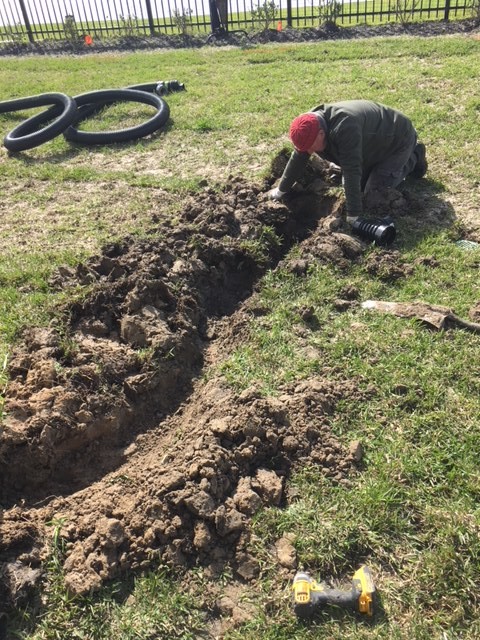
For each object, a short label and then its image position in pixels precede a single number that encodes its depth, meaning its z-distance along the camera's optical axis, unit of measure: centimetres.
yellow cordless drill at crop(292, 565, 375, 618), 243
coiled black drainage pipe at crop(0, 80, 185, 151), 808
